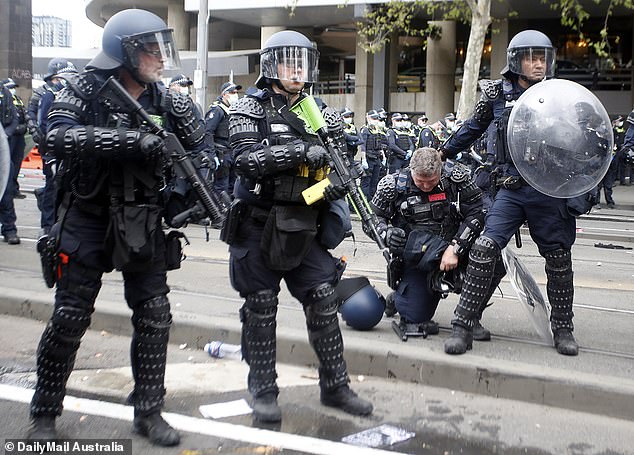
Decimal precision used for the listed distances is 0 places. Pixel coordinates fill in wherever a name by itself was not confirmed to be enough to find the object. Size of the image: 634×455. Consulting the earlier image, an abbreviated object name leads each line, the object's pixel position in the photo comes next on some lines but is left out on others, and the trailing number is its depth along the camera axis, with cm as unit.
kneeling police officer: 534
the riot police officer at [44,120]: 811
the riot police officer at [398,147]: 1738
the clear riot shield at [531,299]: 532
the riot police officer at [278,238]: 407
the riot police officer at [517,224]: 503
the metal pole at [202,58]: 1806
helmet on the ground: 541
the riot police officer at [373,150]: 1673
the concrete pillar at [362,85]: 2995
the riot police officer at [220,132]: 1107
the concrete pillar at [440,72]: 2878
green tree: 1842
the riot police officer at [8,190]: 877
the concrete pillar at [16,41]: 1884
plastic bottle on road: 528
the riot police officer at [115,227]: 368
